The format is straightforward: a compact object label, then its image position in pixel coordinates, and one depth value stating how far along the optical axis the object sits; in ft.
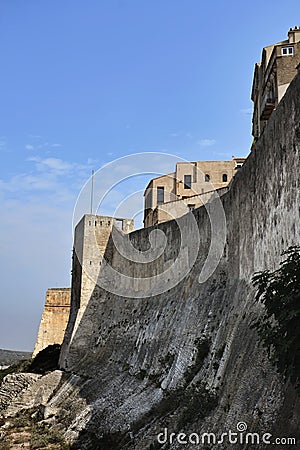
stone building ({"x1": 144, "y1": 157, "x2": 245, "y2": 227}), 146.20
